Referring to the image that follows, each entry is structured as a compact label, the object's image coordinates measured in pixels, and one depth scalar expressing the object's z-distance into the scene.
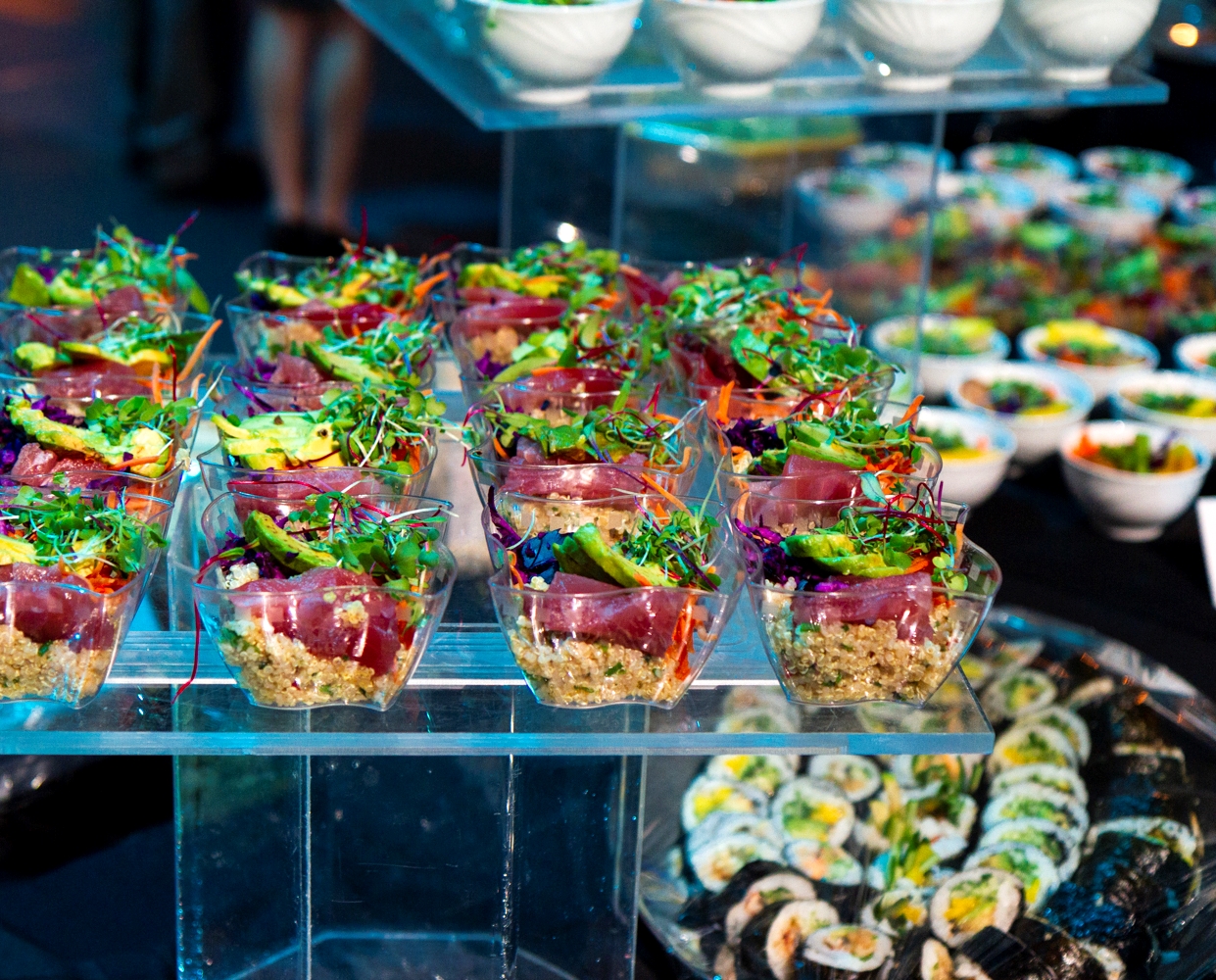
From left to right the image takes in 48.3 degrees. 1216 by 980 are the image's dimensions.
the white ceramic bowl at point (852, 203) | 3.12
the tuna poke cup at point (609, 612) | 1.38
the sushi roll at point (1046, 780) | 2.04
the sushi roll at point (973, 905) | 1.83
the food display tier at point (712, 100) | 2.12
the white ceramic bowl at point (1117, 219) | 4.24
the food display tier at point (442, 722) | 1.40
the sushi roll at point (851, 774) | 2.09
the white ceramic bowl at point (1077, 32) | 2.29
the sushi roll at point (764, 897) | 1.84
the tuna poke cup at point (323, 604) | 1.36
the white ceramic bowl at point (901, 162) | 3.08
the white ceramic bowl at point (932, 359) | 3.22
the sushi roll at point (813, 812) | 2.00
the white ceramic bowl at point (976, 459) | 2.83
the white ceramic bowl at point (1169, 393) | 3.08
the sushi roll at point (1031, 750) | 2.10
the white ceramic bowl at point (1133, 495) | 2.77
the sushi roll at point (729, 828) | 1.99
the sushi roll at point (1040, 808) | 2.00
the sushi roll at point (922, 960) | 1.76
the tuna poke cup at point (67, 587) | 1.36
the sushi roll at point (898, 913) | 1.84
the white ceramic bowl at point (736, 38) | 2.13
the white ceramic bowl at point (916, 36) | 2.19
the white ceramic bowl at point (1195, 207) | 4.28
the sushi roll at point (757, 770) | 2.12
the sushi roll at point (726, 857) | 1.92
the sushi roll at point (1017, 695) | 2.20
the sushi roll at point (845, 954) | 1.76
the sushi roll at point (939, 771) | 2.10
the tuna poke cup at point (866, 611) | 1.41
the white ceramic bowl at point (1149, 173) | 4.59
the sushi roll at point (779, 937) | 1.77
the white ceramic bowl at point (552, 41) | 2.08
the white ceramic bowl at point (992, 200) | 4.29
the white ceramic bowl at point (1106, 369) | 3.40
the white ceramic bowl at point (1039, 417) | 3.06
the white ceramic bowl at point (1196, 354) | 3.49
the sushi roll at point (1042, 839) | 1.94
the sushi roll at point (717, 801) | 2.05
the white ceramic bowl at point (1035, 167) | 4.60
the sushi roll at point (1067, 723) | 2.14
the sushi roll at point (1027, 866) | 1.88
